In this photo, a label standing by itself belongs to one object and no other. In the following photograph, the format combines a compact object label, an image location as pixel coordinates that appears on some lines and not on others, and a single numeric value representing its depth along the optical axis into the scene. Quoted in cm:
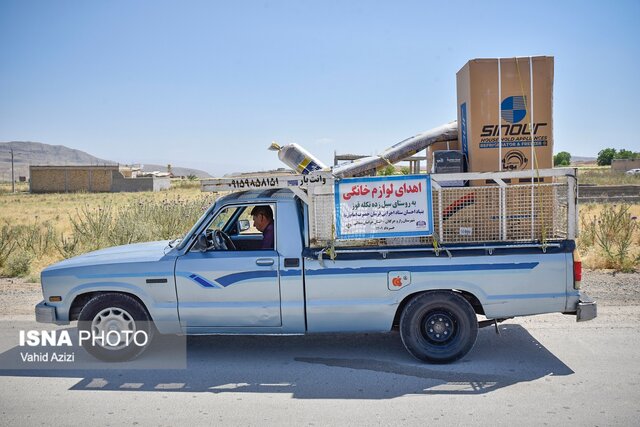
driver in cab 639
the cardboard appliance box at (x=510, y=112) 669
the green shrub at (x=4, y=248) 1197
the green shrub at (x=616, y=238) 1081
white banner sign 605
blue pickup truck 600
